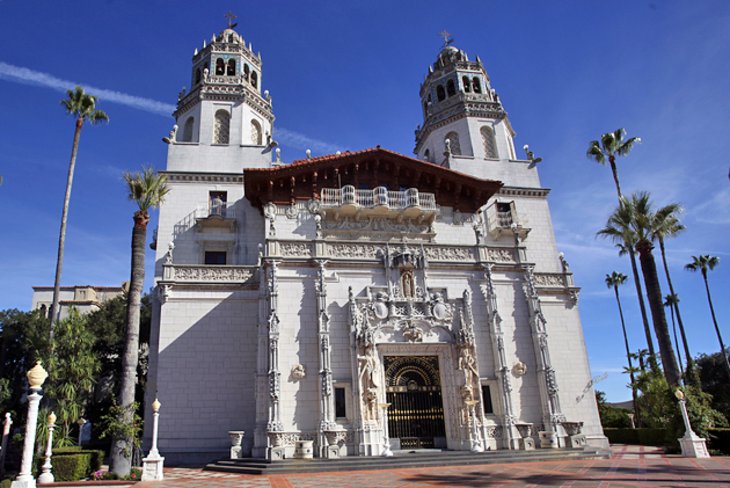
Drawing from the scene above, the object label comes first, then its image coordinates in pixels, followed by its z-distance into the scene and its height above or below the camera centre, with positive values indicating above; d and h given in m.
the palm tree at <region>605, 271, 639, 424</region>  48.89 +11.96
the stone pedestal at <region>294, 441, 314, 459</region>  18.70 -1.33
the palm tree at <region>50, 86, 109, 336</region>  27.67 +17.24
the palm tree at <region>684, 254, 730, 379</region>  49.12 +11.99
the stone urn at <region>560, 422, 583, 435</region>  20.94 -1.23
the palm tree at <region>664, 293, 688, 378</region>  49.41 +8.99
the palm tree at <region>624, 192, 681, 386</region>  23.23 +5.66
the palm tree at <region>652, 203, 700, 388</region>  26.17 +8.53
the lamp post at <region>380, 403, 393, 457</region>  18.92 -1.06
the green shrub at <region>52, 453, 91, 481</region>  16.53 -1.28
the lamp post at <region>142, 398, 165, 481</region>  16.44 -1.44
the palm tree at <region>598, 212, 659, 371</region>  26.75 +8.28
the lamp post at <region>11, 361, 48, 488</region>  10.37 +0.04
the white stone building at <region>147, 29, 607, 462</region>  20.41 +4.50
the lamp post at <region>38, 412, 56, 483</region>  15.38 -1.28
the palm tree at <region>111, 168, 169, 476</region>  17.53 +4.97
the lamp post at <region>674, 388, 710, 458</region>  19.27 -1.97
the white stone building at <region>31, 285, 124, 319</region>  53.00 +13.63
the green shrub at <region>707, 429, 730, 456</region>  20.16 -2.06
